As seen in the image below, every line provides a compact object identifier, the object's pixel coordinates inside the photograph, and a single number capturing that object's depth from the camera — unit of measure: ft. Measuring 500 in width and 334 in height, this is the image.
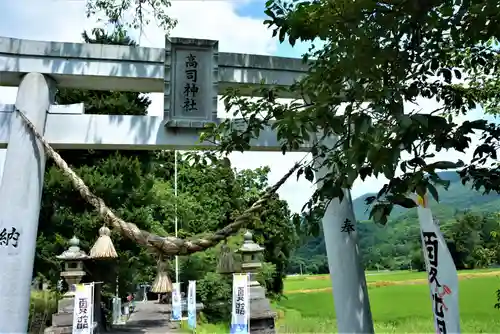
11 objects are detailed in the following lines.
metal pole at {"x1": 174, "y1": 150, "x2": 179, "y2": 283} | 43.62
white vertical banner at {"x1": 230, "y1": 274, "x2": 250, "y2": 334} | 23.06
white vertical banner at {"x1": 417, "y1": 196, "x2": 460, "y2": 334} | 9.05
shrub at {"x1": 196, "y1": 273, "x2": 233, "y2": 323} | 44.70
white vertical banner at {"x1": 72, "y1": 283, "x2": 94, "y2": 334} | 21.50
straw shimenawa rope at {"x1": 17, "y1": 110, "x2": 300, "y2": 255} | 10.60
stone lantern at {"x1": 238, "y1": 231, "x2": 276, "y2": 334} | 24.17
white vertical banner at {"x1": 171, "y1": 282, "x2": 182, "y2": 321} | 40.24
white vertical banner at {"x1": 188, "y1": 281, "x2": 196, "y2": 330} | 34.71
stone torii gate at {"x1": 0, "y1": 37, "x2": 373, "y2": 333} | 11.64
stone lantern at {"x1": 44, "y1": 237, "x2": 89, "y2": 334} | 23.00
